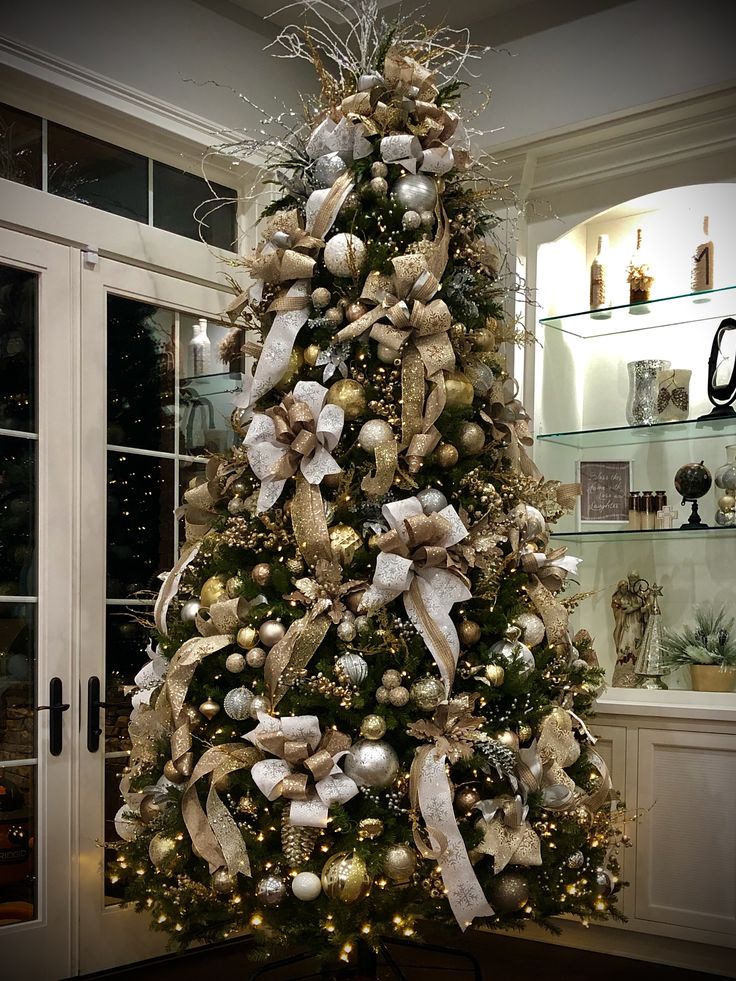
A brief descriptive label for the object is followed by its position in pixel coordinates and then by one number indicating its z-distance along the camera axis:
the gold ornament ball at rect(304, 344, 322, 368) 2.32
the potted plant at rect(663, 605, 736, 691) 3.13
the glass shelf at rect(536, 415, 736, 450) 3.27
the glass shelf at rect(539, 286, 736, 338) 3.34
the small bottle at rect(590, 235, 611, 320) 3.54
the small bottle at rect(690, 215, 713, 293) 3.31
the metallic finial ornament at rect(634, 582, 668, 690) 3.26
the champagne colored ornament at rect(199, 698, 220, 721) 2.19
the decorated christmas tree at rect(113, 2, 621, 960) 2.07
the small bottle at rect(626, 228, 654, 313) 3.45
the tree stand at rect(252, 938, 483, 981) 2.33
